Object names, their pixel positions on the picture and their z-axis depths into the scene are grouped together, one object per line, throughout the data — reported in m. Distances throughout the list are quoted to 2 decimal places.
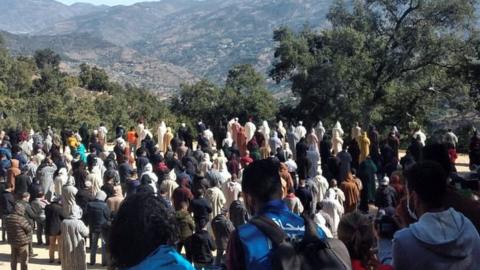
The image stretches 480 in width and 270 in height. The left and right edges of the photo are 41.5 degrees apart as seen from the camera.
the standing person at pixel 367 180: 11.94
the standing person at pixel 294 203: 9.00
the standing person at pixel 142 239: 2.43
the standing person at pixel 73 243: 8.90
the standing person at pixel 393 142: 15.39
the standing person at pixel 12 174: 12.00
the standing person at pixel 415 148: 13.09
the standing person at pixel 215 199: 10.11
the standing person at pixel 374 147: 14.45
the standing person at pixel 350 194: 10.58
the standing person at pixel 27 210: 9.59
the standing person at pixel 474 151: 15.01
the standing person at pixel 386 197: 9.04
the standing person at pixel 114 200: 9.69
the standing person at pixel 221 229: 8.48
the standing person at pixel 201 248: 7.74
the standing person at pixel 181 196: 9.57
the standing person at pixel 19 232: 8.83
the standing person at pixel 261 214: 2.86
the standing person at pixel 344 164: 12.31
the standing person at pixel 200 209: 8.53
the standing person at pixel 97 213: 9.46
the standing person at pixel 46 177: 12.36
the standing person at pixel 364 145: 15.83
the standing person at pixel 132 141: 18.88
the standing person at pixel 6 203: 9.73
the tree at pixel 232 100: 32.72
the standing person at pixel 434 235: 3.10
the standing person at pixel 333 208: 9.25
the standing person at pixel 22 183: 10.21
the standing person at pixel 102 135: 18.56
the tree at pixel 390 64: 27.16
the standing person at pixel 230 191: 10.93
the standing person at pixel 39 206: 10.32
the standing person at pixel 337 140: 17.98
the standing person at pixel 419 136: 15.10
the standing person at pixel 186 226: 7.79
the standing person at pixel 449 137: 15.48
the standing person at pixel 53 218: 9.78
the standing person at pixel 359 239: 3.42
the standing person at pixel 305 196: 9.87
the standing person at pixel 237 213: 9.08
